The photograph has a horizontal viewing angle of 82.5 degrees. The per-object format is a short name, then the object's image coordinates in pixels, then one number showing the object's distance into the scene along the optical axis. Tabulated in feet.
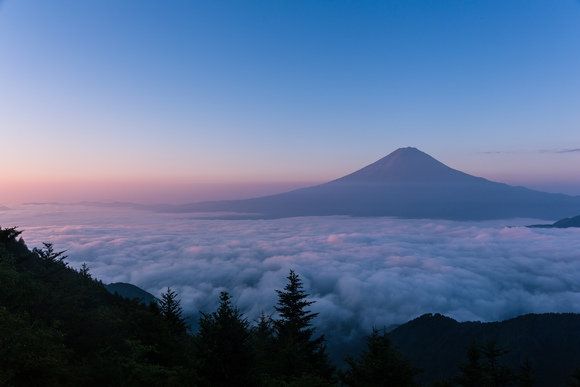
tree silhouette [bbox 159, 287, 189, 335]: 84.17
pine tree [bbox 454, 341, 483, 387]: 116.45
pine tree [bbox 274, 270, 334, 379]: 57.47
